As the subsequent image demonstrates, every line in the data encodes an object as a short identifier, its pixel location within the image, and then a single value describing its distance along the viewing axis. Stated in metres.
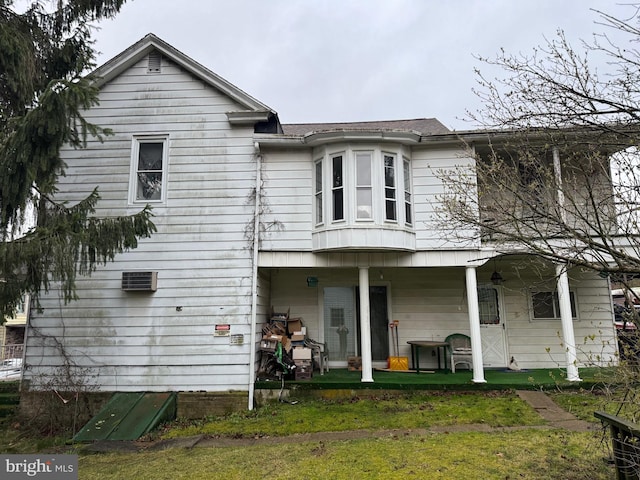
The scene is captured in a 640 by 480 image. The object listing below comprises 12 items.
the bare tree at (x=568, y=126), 3.49
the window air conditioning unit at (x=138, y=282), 8.72
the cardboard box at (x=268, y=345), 9.25
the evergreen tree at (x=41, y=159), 5.70
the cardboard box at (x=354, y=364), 10.25
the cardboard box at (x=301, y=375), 9.11
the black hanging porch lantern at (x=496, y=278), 10.13
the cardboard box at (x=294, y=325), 10.07
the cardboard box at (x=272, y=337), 9.32
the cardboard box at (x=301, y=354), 9.22
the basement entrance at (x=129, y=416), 7.21
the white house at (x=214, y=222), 8.69
